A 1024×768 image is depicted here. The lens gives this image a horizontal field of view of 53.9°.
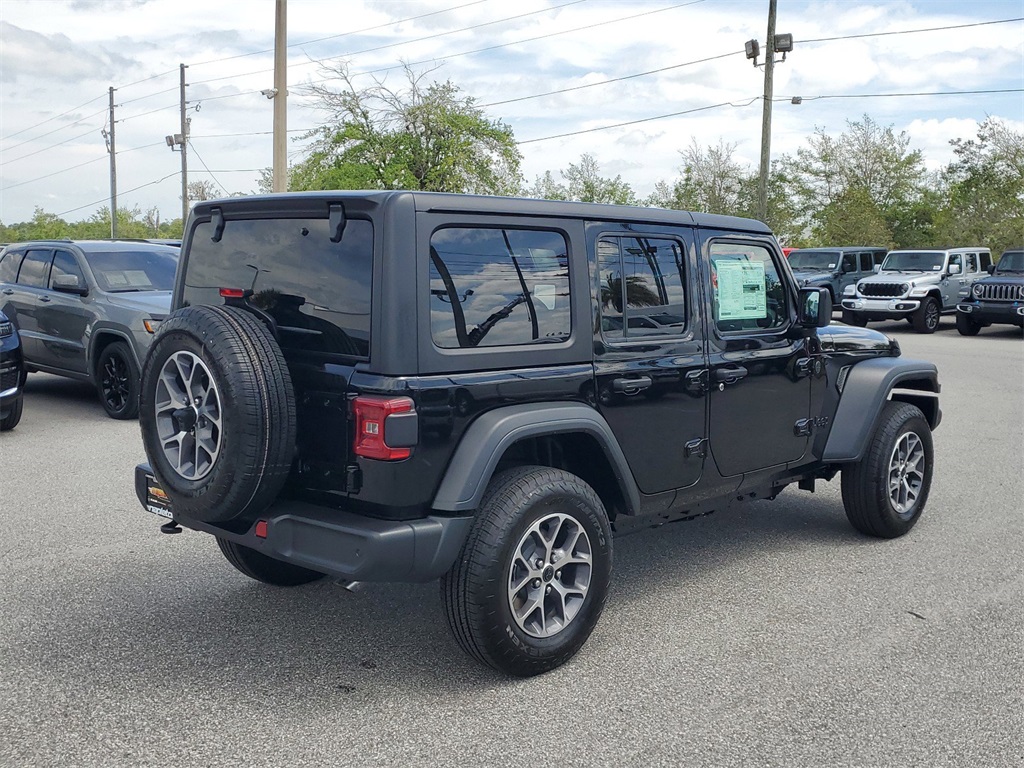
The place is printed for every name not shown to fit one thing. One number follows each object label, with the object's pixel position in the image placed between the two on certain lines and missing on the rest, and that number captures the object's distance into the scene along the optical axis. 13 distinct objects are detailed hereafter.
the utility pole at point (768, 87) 29.77
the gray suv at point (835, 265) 24.88
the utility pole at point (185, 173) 51.75
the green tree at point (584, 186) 51.09
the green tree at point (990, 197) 42.78
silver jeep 22.52
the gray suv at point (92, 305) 9.88
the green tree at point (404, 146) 41.28
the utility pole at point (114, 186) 58.12
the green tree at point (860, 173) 53.94
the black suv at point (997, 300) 20.97
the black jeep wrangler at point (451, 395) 3.59
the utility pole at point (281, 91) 21.78
